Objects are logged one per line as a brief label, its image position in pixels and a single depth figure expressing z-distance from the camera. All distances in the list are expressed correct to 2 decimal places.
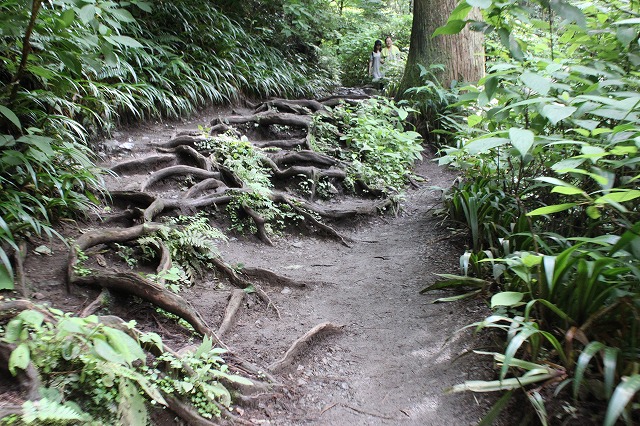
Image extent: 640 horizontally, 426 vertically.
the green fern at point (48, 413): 1.76
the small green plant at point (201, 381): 2.44
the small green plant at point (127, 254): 3.86
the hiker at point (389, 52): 13.69
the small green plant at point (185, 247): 4.02
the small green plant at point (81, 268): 3.27
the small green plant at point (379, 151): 7.71
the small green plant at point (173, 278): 3.52
